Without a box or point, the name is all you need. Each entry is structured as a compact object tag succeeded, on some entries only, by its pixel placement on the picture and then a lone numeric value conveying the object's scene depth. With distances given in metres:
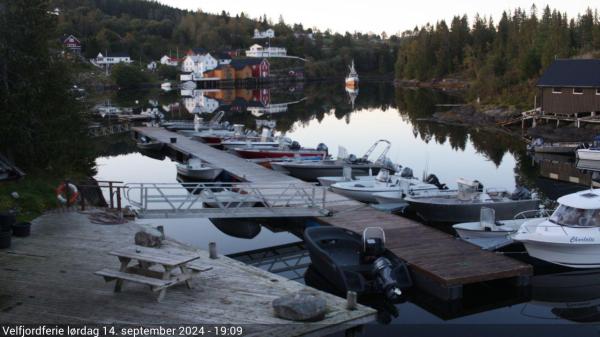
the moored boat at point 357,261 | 13.89
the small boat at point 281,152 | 32.03
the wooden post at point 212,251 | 13.24
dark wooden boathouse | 43.47
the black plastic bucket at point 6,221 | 13.60
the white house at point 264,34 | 191.31
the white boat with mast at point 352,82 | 118.34
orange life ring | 17.66
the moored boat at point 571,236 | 15.45
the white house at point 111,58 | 131.25
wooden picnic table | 10.49
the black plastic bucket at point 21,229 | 14.35
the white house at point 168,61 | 149.00
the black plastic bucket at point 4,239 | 13.36
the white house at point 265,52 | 165.38
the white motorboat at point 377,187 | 21.84
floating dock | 13.63
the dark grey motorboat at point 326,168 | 28.02
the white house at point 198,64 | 137.99
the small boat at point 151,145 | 39.09
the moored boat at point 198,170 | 27.86
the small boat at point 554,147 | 35.50
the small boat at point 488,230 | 16.78
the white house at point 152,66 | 137.09
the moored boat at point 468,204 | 20.50
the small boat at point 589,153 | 31.20
